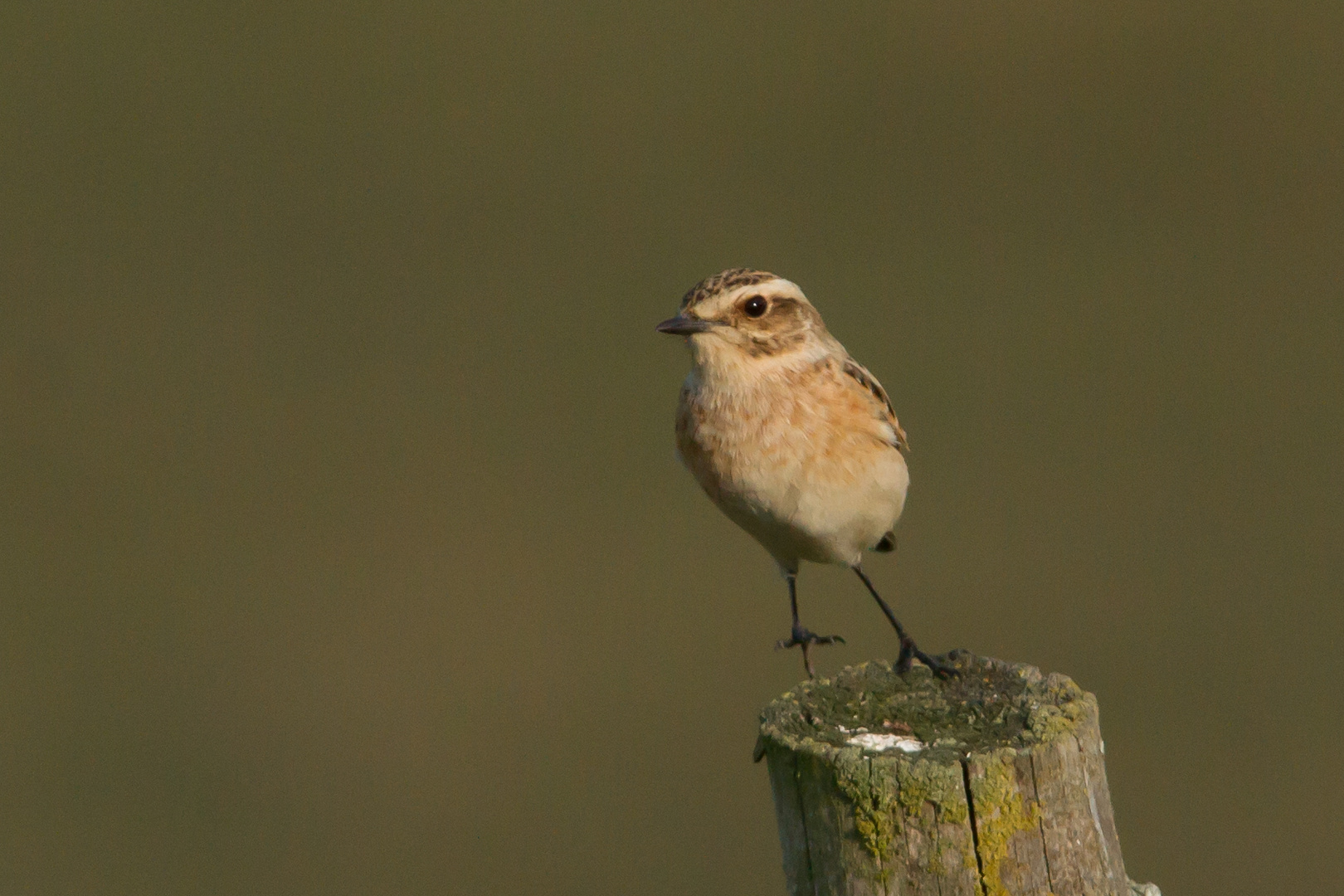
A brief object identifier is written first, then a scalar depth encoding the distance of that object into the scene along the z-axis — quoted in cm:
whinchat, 892
